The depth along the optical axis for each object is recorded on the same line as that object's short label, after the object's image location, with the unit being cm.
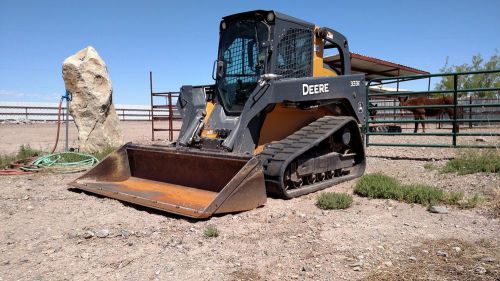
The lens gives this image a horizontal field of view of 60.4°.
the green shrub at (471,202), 485
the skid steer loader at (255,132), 529
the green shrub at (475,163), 657
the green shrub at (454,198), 499
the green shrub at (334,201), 499
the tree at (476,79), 3544
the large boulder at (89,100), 1040
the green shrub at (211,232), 400
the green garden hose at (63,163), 786
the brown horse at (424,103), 1610
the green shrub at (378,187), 539
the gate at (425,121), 853
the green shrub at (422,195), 507
